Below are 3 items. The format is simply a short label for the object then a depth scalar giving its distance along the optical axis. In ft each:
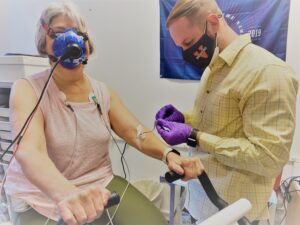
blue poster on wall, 5.65
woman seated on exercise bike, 2.98
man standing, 3.05
